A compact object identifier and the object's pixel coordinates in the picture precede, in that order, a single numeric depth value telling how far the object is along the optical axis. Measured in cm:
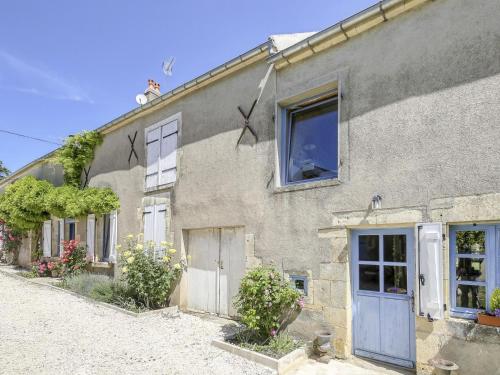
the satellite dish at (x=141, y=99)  979
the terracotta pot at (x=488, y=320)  335
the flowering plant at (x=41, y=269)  1127
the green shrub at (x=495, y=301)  335
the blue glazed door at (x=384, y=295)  417
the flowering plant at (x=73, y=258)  991
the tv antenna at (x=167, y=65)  886
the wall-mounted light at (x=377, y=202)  427
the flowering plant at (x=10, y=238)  1449
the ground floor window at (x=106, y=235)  970
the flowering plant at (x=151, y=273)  680
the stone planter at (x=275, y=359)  414
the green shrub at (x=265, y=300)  463
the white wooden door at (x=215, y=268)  633
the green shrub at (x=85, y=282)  806
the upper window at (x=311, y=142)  509
